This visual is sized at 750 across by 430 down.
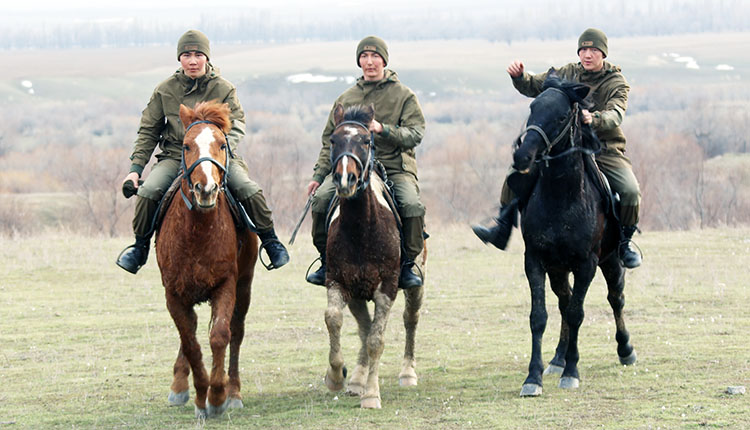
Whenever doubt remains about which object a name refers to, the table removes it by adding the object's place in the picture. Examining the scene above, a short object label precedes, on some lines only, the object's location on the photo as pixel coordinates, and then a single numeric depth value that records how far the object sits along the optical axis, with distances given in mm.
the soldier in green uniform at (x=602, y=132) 20687
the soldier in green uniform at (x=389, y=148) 19453
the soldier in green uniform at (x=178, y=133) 18969
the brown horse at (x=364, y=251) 17781
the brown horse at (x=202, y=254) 16859
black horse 17984
